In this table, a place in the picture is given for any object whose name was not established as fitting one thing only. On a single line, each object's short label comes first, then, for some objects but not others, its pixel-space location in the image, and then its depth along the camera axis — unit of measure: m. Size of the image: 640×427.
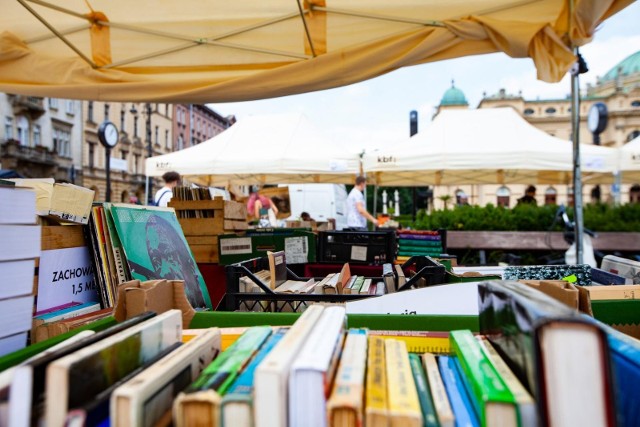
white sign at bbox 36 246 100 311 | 1.70
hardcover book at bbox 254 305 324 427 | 0.65
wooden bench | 7.69
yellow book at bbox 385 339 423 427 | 0.67
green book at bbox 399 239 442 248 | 3.96
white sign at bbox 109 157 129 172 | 8.95
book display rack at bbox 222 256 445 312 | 1.88
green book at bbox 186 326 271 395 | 0.73
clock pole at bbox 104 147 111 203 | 8.37
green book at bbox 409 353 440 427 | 0.71
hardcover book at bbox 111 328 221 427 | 0.65
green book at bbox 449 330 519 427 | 0.68
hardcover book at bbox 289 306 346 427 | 0.67
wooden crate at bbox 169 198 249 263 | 3.74
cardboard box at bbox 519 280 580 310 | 1.17
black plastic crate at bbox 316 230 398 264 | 3.27
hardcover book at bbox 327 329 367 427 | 0.67
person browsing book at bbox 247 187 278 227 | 10.15
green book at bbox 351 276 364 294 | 2.11
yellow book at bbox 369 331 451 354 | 1.12
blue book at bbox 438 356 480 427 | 0.73
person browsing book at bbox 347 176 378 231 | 7.61
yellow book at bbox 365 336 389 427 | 0.67
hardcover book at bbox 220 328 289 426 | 0.67
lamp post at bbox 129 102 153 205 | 22.00
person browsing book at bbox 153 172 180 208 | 5.60
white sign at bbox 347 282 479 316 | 1.60
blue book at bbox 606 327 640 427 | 0.78
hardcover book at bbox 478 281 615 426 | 0.63
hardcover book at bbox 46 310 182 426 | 0.65
